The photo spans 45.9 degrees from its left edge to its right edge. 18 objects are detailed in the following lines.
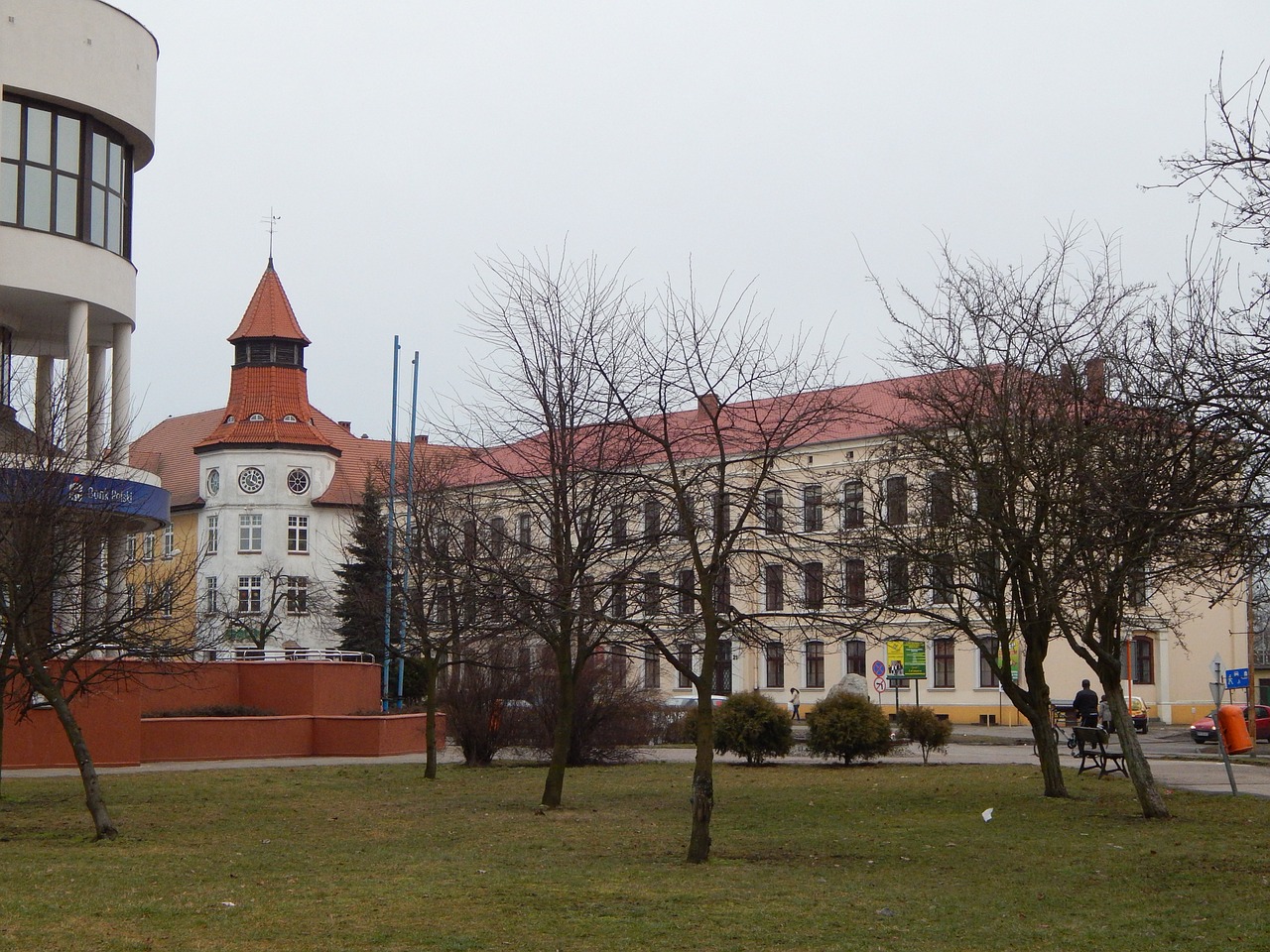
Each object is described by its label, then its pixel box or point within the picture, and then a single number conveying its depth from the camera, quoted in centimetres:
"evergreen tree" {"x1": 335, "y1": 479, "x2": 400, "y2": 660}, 3522
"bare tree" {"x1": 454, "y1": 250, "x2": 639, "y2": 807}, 1736
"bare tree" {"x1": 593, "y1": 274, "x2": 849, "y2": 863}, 1379
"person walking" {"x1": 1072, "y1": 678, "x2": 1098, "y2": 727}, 3061
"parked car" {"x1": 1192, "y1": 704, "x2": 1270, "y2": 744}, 4369
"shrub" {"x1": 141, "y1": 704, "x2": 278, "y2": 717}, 3209
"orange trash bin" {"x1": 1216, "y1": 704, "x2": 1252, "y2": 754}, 2175
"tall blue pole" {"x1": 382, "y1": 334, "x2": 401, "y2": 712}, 2841
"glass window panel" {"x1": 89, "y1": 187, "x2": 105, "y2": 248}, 3127
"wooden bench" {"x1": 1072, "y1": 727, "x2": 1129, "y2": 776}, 2283
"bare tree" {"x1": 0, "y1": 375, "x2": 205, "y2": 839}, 1545
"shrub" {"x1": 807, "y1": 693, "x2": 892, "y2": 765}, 2936
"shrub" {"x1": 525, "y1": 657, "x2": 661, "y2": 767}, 3002
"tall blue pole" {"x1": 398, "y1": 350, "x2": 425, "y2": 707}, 2608
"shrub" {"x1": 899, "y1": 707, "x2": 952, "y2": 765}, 3066
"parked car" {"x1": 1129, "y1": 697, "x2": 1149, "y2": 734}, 5147
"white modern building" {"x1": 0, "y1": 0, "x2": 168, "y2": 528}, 2967
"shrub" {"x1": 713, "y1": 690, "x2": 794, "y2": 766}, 2955
